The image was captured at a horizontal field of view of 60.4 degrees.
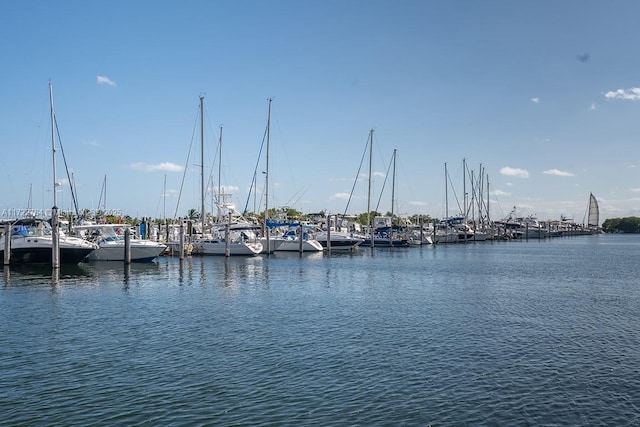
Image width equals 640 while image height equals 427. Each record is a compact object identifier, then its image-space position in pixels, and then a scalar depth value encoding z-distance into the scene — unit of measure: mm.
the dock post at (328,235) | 92469
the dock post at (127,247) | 60125
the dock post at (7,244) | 54438
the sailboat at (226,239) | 75812
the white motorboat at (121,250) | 62500
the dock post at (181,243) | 68812
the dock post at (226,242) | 73688
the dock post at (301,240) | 85062
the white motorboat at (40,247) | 55312
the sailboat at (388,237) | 112375
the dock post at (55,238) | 52062
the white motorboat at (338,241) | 96000
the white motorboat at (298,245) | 87312
